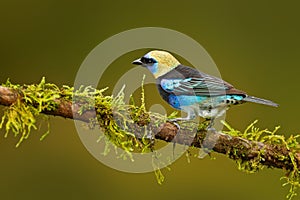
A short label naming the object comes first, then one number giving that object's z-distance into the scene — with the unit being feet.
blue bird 13.28
